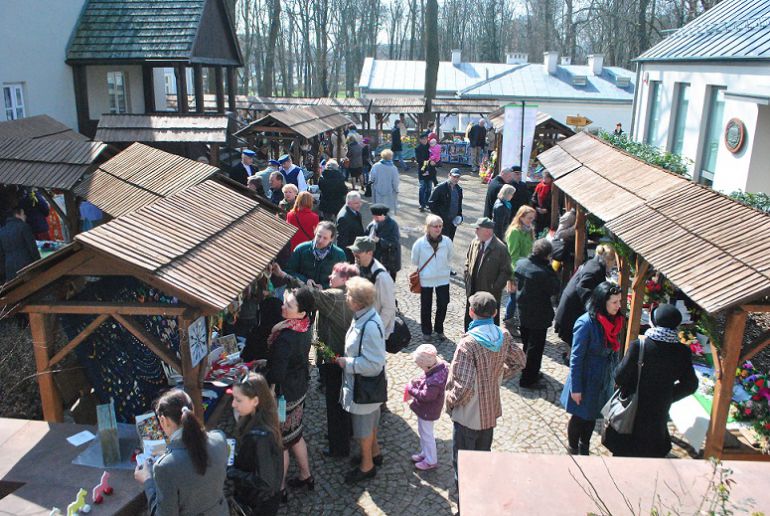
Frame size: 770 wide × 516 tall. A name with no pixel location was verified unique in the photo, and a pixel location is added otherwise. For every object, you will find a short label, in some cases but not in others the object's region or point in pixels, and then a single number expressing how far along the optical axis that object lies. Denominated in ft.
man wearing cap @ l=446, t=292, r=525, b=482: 15.87
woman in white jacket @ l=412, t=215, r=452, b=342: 25.72
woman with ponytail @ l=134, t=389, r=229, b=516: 11.13
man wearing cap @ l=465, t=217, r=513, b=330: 24.32
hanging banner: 49.34
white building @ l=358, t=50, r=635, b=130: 114.52
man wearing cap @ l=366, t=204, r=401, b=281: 26.18
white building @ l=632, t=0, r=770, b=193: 33.91
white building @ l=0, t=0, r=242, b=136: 44.52
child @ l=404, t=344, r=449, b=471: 16.89
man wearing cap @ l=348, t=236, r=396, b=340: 20.06
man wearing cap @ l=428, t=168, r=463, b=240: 35.70
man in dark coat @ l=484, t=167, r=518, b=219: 36.70
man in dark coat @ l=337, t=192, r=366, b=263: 29.07
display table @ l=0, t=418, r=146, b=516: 12.98
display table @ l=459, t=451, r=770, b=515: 11.35
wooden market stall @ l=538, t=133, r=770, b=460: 14.87
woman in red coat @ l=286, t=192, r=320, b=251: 27.35
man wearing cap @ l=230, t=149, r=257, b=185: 38.96
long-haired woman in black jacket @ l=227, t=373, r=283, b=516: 13.05
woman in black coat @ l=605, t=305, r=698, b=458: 15.93
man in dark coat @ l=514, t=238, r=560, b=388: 22.49
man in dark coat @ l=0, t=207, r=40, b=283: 23.81
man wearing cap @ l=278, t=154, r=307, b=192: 39.29
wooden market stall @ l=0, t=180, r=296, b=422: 13.33
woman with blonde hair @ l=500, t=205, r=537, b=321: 27.73
